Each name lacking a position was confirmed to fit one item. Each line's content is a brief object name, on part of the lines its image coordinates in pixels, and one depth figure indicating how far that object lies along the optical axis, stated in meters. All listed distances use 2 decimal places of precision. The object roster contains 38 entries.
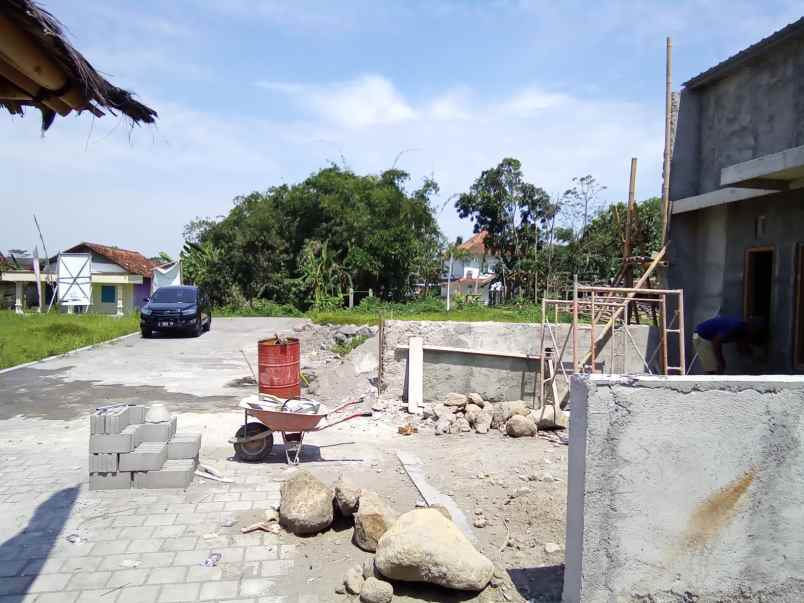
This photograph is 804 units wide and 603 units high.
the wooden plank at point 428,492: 5.04
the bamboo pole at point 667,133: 11.79
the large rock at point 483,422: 8.76
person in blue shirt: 10.00
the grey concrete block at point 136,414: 6.01
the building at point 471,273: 41.78
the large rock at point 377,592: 3.84
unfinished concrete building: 9.52
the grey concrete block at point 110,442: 5.59
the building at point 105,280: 36.31
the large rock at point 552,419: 8.75
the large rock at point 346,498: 4.92
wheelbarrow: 6.42
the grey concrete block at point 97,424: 5.58
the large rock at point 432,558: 3.83
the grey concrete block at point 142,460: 5.65
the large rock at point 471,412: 9.02
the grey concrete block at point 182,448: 6.06
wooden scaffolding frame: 8.84
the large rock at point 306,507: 4.78
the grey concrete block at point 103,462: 5.62
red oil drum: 8.95
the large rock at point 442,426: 8.72
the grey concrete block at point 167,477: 5.72
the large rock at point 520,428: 8.47
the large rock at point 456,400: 9.57
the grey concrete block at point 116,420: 5.61
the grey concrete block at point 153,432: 5.98
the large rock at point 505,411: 8.93
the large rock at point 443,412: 9.20
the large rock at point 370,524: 4.57
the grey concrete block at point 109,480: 5.65
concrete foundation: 10.34
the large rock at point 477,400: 9.74
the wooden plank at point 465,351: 10.30
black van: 19.64
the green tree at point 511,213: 26.44
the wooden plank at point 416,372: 10.15
